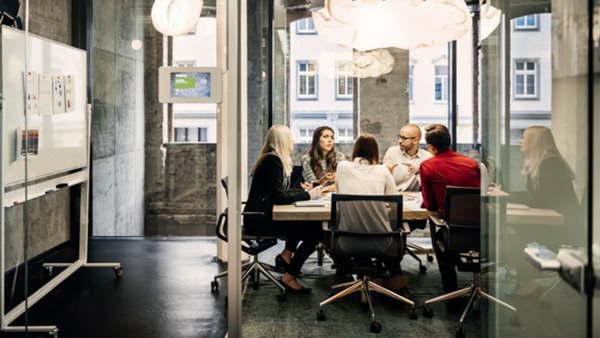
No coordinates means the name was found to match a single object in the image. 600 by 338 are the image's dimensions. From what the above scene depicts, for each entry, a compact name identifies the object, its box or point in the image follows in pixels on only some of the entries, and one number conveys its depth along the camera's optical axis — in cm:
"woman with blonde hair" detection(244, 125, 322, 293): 512
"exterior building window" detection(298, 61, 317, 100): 835
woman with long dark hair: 650
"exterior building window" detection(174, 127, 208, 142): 715
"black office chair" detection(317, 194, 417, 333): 454
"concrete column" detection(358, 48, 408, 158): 863
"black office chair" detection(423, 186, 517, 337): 448
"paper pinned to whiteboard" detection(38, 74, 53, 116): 404
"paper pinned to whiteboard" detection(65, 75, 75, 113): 496
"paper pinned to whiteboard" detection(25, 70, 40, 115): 362
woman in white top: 455
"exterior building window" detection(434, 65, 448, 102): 885
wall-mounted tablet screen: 385
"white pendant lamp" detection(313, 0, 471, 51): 543
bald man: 646
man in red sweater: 495
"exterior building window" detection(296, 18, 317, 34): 853
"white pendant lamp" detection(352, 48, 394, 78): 866
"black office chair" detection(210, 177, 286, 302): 508
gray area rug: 436
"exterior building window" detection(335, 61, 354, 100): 866
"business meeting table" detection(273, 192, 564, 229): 502
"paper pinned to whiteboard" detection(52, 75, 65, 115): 452
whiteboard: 345
